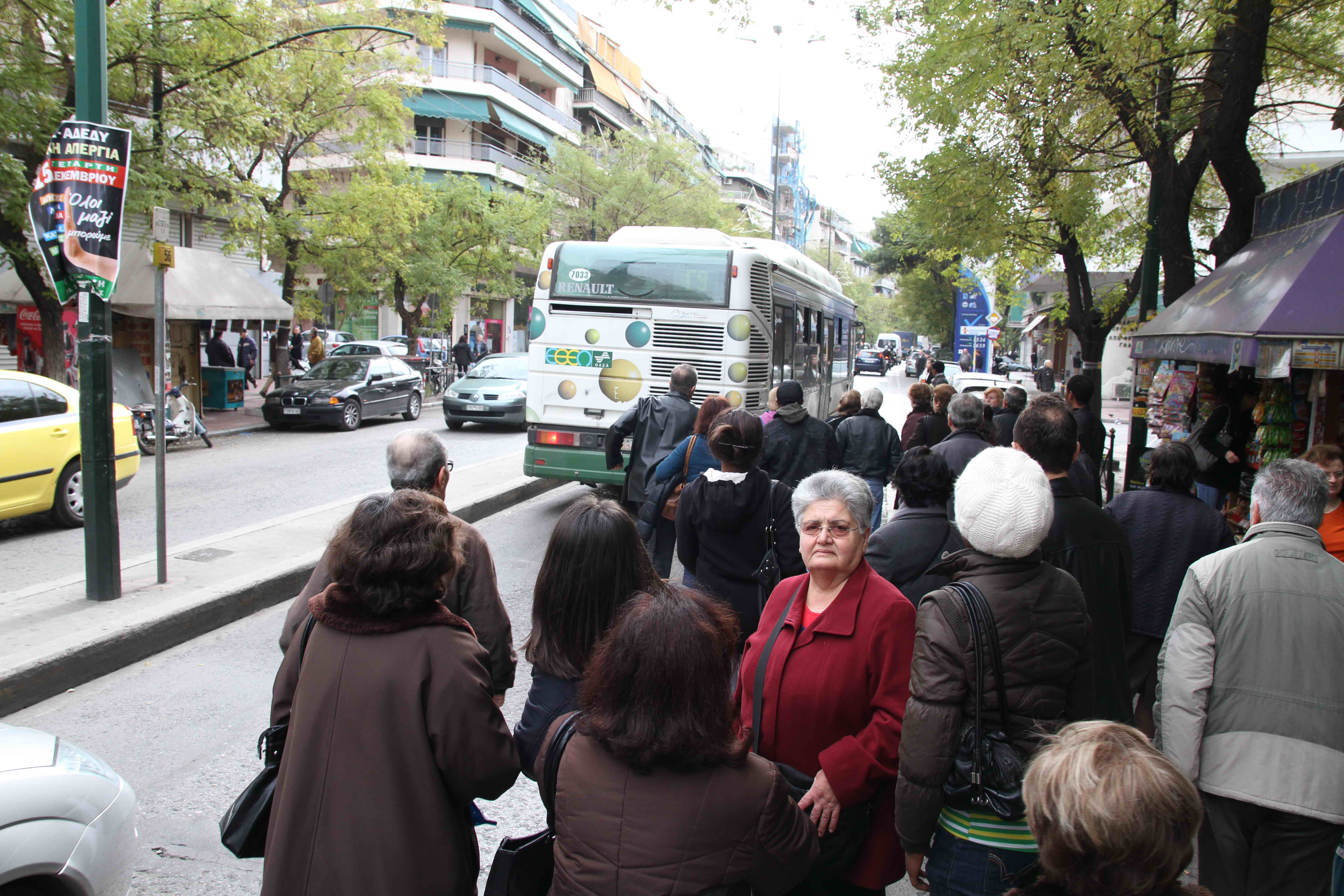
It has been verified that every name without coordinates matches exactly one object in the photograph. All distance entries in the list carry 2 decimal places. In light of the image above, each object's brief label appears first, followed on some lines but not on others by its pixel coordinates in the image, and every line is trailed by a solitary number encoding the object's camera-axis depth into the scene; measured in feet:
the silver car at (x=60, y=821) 8.66
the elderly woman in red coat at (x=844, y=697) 8.57
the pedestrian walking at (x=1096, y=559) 9.59
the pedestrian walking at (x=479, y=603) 10.34
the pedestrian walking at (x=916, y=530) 12.10
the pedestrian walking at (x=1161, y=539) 13.85
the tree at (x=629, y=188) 120.98
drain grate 26.78
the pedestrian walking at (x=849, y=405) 27.45
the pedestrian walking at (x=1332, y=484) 14.26
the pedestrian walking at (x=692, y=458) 18.44
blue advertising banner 71.97
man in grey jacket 9.18
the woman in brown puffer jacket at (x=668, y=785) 6.31
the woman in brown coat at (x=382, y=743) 7.41
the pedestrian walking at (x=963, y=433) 20.35
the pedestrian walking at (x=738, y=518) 14.19
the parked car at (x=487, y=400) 65.10
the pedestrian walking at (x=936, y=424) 28.40
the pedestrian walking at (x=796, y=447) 21.42
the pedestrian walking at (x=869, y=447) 25.75
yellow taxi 28.66
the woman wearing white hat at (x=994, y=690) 7.84
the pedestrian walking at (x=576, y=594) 8.75
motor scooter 52.13
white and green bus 33.24
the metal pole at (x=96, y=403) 21.29
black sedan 62.64
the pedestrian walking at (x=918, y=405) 29.37
